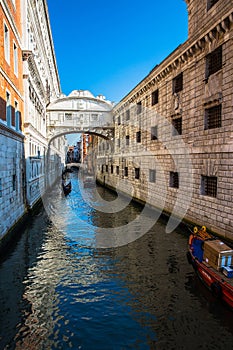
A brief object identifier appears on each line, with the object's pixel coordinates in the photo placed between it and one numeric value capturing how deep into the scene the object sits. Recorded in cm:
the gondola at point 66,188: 2730
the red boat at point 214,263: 655
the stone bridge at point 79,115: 3109
